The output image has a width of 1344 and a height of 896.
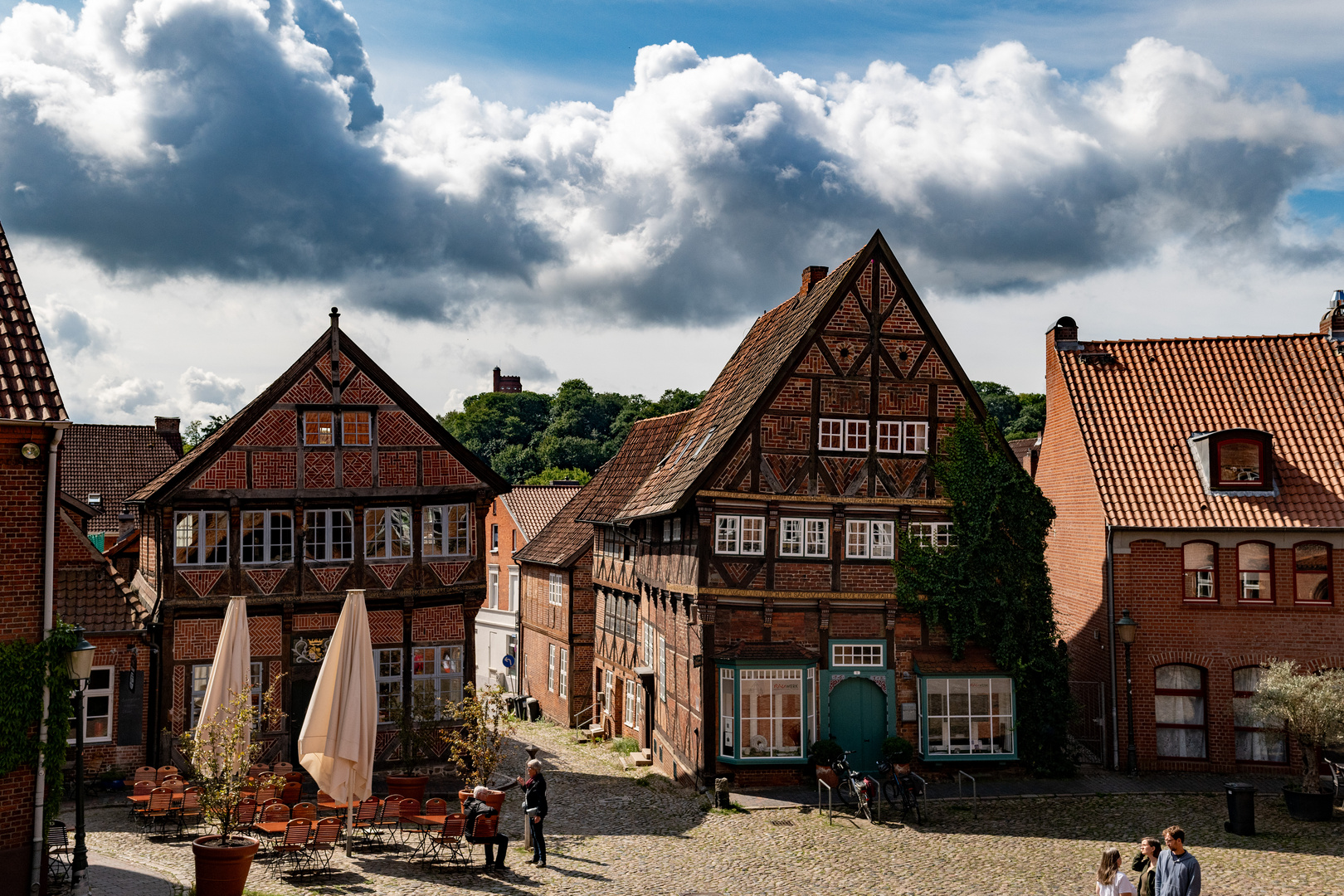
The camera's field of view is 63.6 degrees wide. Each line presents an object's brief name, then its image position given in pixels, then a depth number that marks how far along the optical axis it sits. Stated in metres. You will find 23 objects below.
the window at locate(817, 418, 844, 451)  22.78
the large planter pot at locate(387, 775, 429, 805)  19.68
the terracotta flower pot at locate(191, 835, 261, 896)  13.63
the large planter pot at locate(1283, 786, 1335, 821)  19.67
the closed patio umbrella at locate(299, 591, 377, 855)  16.06
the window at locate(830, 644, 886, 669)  22.34
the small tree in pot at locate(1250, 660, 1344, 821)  20.83
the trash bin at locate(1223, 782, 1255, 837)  18.52
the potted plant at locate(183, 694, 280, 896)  13.67
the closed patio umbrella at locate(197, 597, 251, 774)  18.17
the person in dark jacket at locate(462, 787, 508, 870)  16.69
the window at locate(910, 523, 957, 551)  22.94
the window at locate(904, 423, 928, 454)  23.19
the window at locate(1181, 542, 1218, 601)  23.56
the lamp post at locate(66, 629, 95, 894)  14.45
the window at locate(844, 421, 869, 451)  22.94
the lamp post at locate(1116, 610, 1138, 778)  22.88
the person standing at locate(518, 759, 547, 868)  17.08
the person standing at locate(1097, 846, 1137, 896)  11.55
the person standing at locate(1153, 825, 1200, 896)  11.80
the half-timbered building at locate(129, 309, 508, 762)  22.02
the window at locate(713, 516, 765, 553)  22.14
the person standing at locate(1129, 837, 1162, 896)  12.10
